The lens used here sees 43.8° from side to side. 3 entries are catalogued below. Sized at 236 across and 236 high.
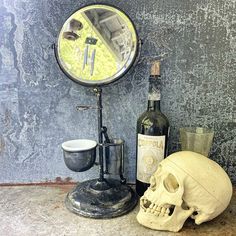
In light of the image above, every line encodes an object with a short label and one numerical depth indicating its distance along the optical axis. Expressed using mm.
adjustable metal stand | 723
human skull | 649
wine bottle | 773
